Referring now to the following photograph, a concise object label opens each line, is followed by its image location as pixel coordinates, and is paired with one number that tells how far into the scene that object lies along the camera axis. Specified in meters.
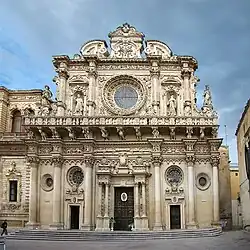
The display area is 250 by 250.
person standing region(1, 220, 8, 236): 19.45
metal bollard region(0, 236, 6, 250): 9.91
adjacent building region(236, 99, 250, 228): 21.55
